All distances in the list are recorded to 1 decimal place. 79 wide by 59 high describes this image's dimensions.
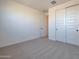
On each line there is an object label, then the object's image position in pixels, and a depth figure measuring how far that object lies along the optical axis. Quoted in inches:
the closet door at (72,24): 100.7
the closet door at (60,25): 118.0
